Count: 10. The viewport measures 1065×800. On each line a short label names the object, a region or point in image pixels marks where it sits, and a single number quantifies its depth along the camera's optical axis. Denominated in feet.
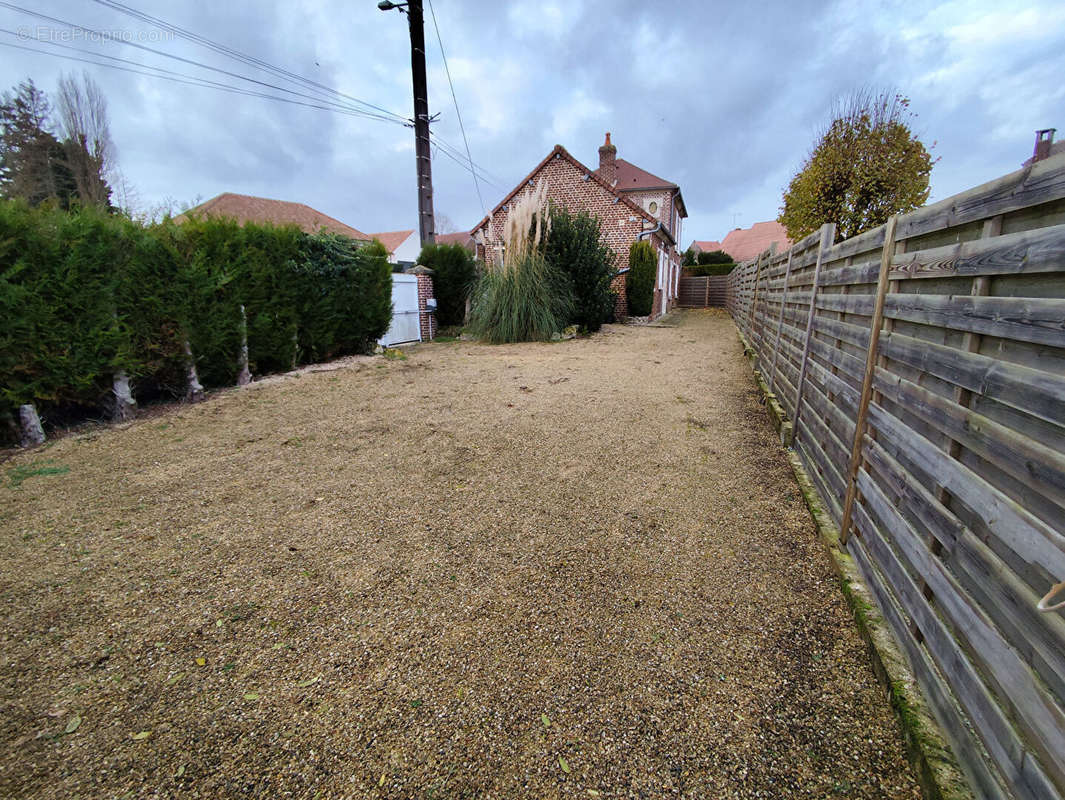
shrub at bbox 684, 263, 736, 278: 78.23
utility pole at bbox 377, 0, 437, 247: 33.12
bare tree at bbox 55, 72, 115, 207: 61.67
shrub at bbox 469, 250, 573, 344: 30.22
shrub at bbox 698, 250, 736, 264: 92.94
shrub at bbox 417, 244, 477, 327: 37.29
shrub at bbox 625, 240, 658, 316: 47.37
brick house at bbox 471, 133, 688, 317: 48.01
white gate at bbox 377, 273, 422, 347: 31.53
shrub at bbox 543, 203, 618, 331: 33.94
